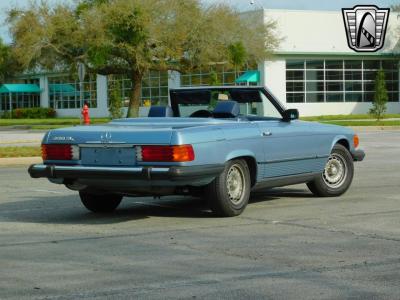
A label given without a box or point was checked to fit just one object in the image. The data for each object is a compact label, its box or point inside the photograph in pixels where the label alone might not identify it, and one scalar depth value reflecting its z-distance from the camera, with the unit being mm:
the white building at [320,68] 54978
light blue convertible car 8805
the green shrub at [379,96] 46469
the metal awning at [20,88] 78000
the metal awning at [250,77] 54562
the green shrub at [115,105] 44438
